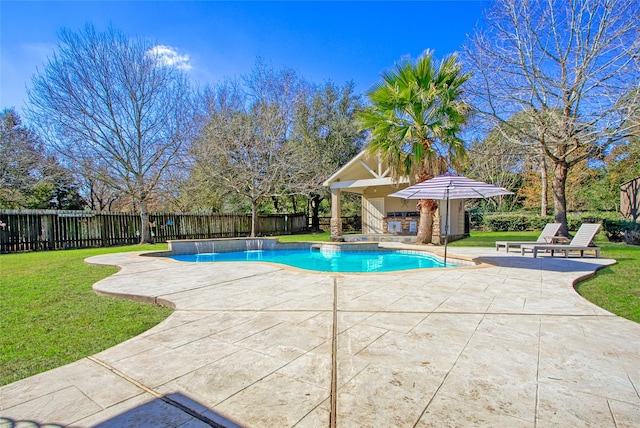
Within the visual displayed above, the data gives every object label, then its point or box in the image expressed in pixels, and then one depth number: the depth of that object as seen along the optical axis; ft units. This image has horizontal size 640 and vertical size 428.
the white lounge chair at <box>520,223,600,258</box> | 29.80
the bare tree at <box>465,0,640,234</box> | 34.91
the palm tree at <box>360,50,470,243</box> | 40.04
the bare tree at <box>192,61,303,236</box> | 60.02
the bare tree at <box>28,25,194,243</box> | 48.19
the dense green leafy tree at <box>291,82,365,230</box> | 74.59
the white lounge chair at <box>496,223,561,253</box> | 34.63
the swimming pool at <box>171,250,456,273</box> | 33.80
